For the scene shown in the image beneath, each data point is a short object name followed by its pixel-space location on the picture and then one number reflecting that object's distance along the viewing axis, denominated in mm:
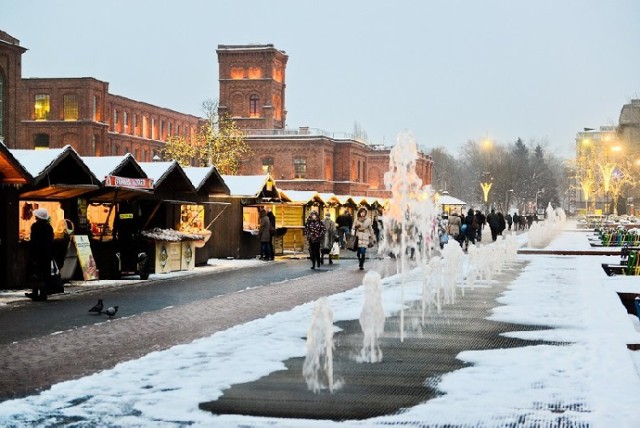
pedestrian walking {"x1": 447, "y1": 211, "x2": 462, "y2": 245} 39688
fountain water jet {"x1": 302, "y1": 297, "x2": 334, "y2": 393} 8914
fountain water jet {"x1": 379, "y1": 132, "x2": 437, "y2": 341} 14641
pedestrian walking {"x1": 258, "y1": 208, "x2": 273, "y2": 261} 32969
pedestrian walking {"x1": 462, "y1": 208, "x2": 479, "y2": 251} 40281
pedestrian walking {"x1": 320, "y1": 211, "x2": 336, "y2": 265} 32281
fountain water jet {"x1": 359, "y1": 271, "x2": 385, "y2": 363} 10562
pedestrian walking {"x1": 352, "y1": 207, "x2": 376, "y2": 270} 27391
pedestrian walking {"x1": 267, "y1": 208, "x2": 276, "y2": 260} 33691
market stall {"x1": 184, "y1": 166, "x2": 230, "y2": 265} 29625
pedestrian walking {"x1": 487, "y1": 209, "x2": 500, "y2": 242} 47156
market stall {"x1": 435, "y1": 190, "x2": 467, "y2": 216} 73375
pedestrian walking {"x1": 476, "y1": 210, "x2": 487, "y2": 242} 49306
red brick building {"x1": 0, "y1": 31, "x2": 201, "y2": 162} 82000
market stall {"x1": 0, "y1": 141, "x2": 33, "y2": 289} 20109
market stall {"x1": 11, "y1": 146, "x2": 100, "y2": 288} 20922
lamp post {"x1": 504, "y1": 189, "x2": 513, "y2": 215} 112838
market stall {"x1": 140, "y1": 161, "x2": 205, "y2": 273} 25656
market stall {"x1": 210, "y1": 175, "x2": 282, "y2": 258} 33906
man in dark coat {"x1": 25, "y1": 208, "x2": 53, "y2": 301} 18547
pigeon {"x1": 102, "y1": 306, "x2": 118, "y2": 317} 15492
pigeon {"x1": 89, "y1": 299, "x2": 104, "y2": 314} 15840
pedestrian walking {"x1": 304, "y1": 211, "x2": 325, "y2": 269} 28219
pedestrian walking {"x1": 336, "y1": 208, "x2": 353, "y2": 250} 42062
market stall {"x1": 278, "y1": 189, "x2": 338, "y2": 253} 40812
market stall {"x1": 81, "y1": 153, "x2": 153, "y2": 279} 23438
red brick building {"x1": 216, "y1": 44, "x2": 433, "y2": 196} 82062
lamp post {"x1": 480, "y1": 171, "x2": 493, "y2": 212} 89431
